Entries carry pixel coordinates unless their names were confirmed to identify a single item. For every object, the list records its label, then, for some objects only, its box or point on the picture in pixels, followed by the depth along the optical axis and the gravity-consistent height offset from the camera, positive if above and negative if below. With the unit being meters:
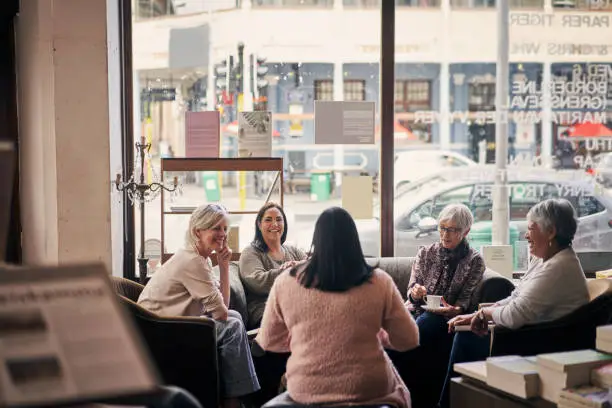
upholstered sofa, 4.83 -0.90
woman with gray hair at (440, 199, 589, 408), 3.73 -0.63
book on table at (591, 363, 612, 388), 2.96 -0.87
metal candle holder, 5.23 -0.31
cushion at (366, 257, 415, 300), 5.32 -0.84
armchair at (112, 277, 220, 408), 3.94 -1.00
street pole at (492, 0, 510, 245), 5.79 +0.05
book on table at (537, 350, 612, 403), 2.95 -0.85
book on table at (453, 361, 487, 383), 3.22 -0.93
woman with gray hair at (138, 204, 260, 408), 4.07 -0.77
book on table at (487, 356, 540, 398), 3.01 -0.89
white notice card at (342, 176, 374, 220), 5.77 -0.38
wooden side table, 3.02 -0.99
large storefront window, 5.67 +0.33
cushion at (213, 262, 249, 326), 4.84 -0.93
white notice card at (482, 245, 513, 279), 5.58 -0.81
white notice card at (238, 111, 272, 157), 5.73 +0.06
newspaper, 1.39 -0.36
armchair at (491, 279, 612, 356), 3.69 -0.88
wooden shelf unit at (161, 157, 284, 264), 5.44 -0.16
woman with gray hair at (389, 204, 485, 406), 4.66 -0.90
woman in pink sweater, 2.86 -0.64
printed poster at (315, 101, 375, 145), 5.77 +0.16
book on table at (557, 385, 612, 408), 2.81 -0.91
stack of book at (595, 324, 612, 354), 3.15 -0.78
